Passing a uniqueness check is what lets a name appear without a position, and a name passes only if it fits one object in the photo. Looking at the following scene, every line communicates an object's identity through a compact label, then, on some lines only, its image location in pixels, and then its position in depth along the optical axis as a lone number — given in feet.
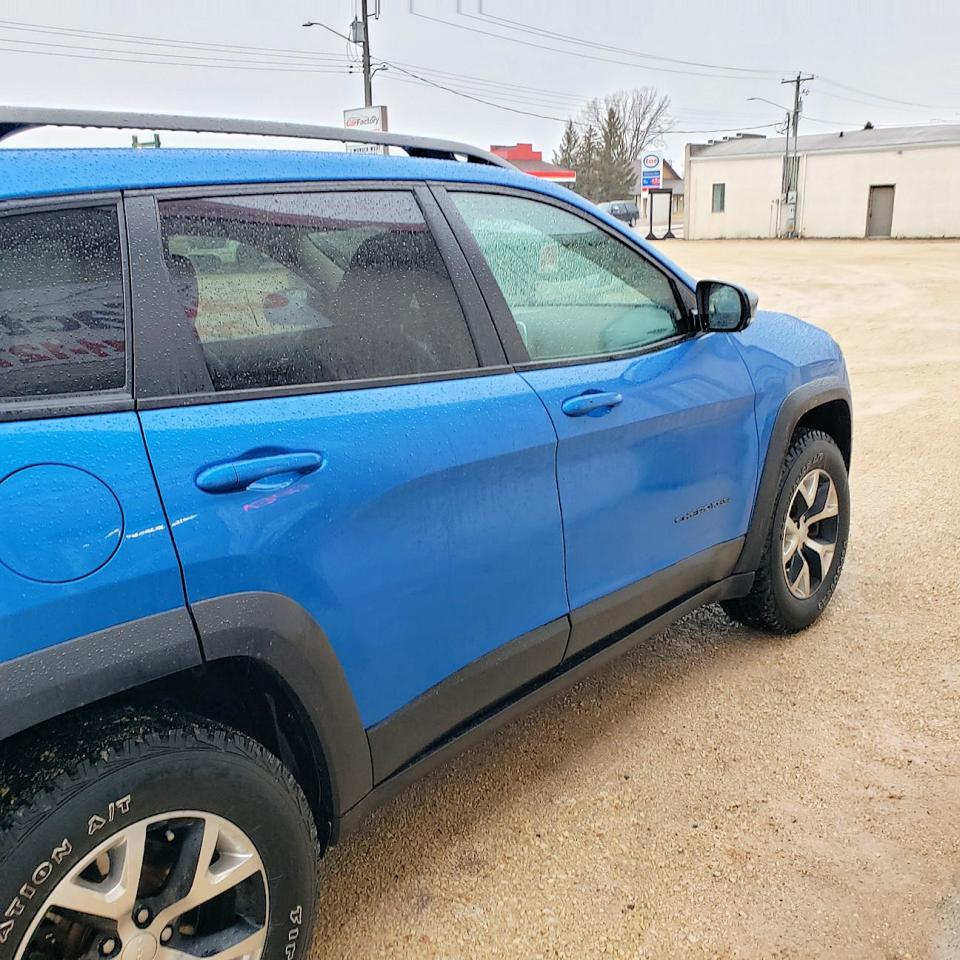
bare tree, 230.27
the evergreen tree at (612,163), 224.94
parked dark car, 118.52
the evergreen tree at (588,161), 224.12
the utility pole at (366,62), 85.93
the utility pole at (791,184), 140.26
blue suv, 4.96
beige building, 128.16
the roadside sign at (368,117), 74.54
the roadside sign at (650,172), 146.41
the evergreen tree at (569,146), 228.43
